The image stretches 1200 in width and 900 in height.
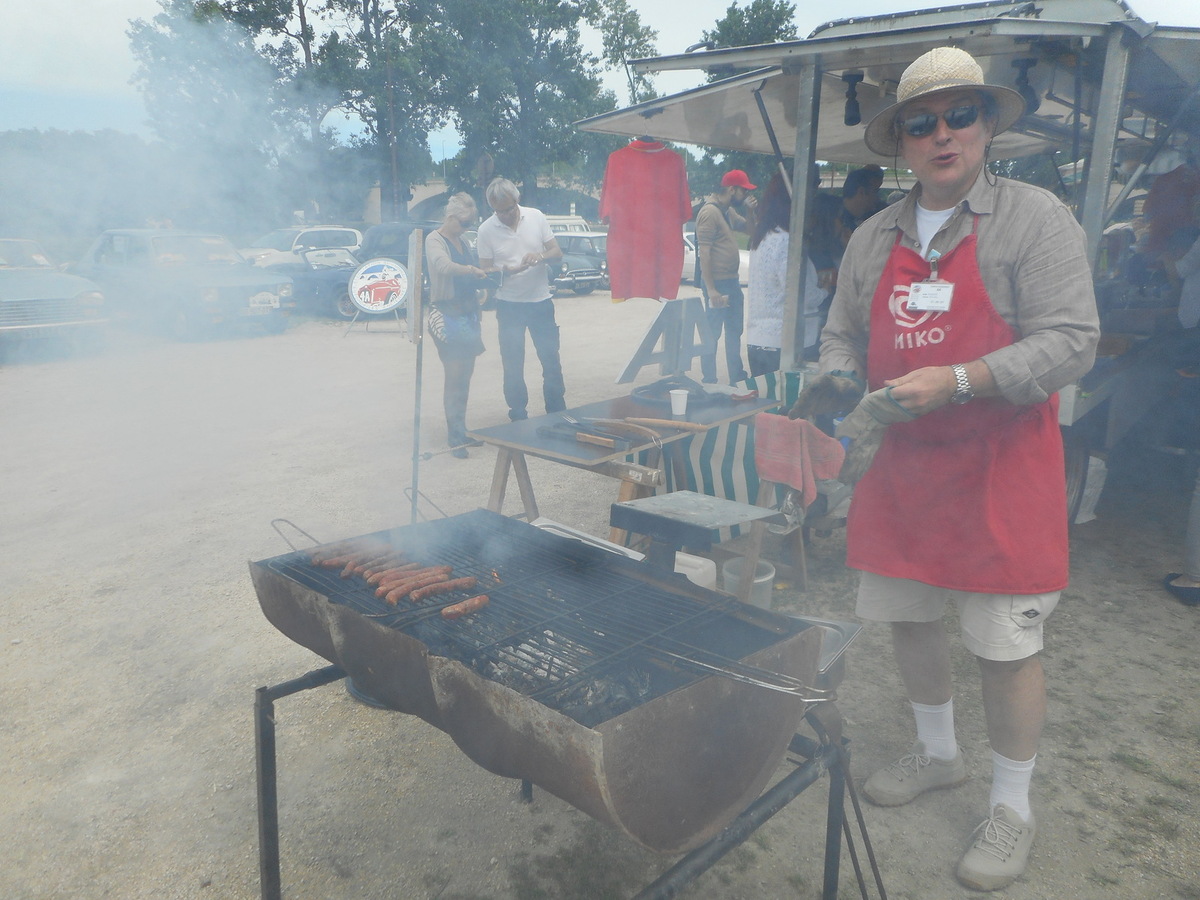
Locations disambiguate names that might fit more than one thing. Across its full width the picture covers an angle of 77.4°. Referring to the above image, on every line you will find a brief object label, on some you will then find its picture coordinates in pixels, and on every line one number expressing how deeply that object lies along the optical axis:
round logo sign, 10.32
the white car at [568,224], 20.31
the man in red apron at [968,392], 1.75
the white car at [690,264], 18.42
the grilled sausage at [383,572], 2.18
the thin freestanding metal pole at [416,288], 3.45
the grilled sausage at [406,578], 2.11
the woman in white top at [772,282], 4.88
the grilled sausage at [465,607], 1.97
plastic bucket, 3.54
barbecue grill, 1.48
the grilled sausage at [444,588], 2.06
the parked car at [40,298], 9.88
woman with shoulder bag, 5.55
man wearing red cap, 7.15
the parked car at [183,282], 10.95
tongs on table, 3.42
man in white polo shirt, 5.85
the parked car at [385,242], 14.65
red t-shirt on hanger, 5.83
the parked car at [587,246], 18.62
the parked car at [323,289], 13.71
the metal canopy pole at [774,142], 4.50
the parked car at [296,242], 15.30
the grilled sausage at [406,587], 2.04
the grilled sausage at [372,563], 2.26
